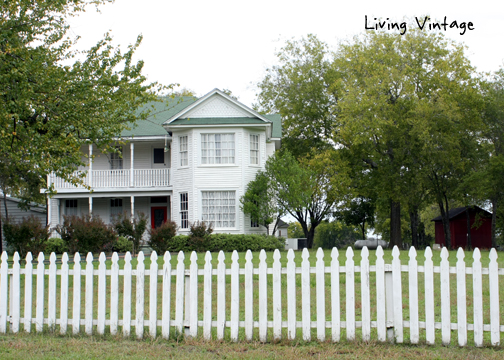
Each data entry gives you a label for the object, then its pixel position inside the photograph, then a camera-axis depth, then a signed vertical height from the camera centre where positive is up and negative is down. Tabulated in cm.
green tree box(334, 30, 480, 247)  2672 +491
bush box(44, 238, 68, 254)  2204 -150
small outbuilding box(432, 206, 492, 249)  3503 -160
